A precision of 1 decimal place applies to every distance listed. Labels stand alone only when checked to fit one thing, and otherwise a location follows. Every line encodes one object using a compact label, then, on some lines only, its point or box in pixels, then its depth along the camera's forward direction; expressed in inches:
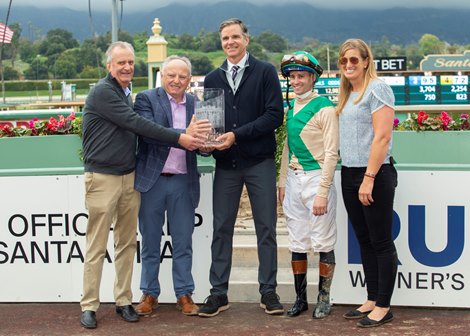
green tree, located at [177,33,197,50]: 5049.2
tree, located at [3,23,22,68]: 4303.6
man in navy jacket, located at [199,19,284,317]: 205.3
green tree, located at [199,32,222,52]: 5054.1
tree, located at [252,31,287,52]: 5984.3
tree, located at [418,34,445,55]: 6555.1
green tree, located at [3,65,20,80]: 3912.4
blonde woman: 187.9
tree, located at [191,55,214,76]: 3878.0
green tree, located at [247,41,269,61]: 4358.8
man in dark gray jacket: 195.9
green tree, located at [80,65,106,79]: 3661.4
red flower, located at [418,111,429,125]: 227.0
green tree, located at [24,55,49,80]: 3996.1
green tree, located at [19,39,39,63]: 4871.1
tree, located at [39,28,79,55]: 4771.2
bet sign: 1352.1
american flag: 1281.3
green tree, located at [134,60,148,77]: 3750.0
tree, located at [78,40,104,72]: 4013.3
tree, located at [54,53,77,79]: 3848.4
